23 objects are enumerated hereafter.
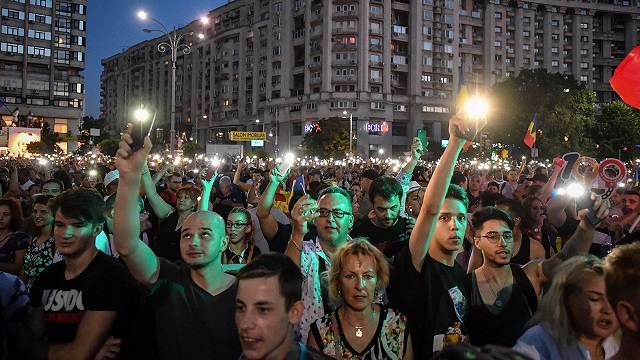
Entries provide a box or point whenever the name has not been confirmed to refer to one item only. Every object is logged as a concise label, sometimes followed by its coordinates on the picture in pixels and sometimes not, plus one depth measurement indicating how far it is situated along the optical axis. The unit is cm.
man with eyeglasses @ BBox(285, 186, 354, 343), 396
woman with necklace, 304
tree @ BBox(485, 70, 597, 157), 4944
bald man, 309
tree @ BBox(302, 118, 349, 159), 5947
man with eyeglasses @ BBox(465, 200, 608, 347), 338
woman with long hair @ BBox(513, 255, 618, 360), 265
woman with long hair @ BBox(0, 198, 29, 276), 478
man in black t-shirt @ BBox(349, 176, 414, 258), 479
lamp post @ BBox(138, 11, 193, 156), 1806
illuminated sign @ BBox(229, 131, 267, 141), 3978
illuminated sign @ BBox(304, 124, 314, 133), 6609
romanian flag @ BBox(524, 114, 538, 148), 1670
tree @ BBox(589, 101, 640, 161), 5288
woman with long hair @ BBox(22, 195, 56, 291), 446
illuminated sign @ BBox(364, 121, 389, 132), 6756
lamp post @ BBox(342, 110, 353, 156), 5880
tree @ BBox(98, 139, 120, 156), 6400
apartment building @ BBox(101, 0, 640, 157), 6869
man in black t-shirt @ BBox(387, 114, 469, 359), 330
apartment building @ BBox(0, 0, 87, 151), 8238
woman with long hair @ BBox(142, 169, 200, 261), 597
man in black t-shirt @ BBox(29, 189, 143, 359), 299
